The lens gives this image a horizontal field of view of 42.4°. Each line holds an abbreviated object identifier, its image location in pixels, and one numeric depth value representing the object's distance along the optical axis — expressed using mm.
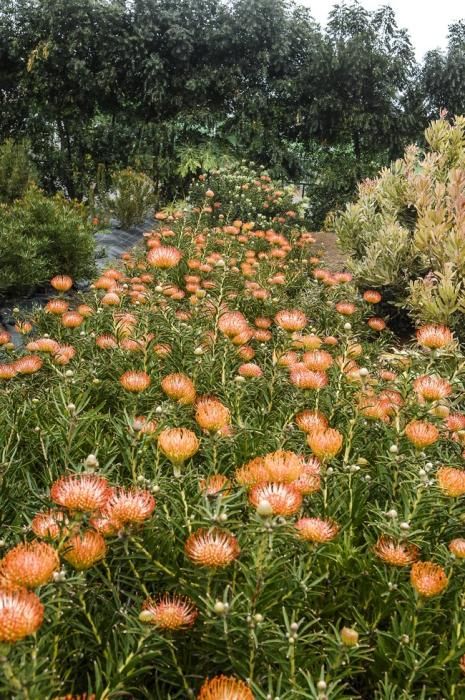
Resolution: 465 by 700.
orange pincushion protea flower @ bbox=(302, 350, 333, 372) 1847
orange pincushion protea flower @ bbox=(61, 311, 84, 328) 2525
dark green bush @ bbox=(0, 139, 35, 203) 7180
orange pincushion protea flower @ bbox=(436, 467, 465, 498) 1302
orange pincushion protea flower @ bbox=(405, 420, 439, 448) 1447
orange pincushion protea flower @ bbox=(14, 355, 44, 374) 2092
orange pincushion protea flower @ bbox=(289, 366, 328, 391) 1821
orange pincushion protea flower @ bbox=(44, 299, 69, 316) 2533
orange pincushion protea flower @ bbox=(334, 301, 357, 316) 2686
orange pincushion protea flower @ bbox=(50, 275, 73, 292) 2887
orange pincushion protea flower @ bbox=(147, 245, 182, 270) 2268
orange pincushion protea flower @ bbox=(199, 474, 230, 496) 1242
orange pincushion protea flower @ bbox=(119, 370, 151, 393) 1697
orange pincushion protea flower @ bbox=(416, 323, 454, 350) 1867
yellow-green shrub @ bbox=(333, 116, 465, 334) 3770
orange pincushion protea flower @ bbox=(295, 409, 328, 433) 1566
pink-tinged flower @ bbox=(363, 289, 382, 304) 3400
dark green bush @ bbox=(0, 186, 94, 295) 4844
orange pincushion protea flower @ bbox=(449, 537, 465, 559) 1200
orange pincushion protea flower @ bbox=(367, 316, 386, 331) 3268
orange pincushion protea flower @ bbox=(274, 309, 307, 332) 2082
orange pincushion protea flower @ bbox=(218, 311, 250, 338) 2004
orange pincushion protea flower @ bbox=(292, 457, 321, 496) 1260
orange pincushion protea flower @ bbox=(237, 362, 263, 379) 2059
